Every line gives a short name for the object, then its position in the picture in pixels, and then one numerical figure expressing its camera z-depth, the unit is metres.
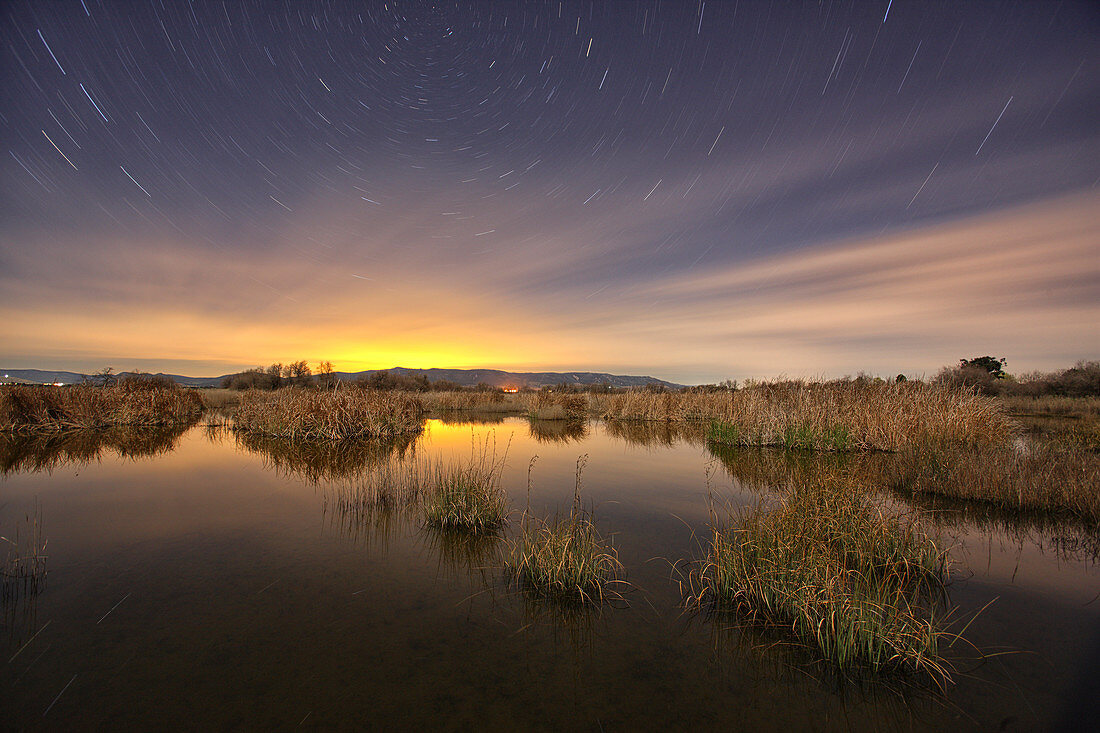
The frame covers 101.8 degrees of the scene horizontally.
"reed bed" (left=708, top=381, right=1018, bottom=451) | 13.99
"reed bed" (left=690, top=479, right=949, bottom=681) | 3.64
